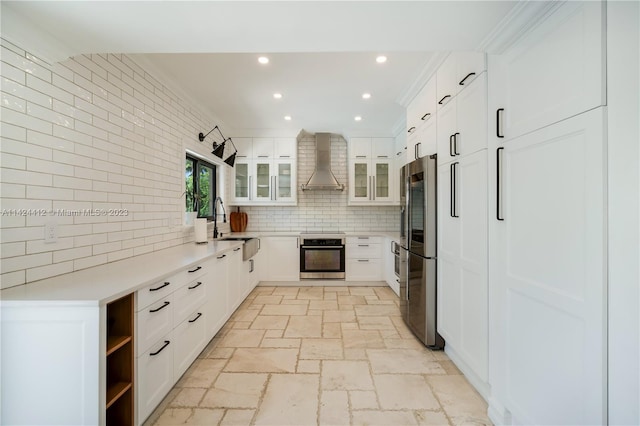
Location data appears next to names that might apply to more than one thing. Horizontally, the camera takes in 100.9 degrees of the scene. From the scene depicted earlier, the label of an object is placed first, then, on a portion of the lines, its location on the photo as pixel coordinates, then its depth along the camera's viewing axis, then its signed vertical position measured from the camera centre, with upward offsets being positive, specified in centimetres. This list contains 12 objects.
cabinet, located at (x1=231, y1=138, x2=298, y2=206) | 461 +71
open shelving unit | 137 -77
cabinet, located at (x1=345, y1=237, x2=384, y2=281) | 439 -80
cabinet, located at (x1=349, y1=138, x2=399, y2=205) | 466 +81
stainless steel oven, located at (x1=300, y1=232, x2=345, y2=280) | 437 -68
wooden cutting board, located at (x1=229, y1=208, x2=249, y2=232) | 470 -15
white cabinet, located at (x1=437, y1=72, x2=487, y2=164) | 171 +66
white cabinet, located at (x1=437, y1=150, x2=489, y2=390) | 171 -37
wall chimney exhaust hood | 465 +79
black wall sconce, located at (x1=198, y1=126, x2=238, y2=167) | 346 +89
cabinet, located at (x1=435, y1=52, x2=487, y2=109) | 176 +104
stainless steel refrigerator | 235 -35
